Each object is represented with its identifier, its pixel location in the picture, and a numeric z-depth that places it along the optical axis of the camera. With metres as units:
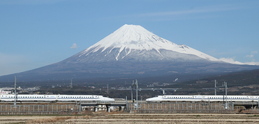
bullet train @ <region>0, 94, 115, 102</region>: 126.39
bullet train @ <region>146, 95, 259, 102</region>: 132.12
